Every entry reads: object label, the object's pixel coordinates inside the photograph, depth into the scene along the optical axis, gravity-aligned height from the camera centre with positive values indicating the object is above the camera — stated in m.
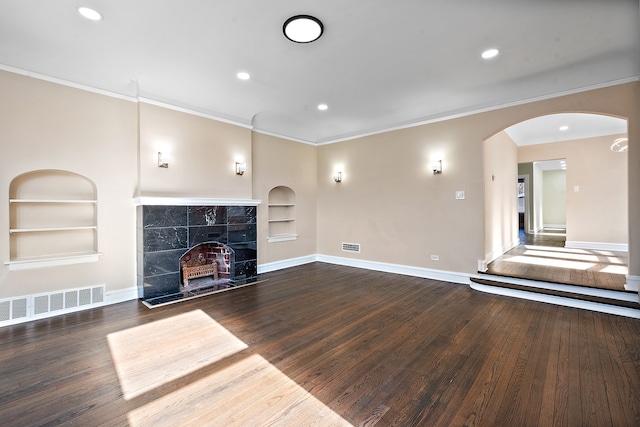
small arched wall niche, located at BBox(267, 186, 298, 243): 6.28 -0.02
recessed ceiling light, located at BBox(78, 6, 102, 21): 2.36 +1.73
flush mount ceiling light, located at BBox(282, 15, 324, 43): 2.49 +1.72
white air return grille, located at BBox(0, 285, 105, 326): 3.23 -1.13
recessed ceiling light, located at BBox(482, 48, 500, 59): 2.99 +1.74
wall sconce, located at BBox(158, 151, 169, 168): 4.25 +0.80
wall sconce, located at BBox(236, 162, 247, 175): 5.22 +0.84
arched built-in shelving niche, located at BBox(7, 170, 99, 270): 3.40 -0.08
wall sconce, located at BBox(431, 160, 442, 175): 5.00 +0.82
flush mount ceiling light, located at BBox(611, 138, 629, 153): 5.64 +1.41
